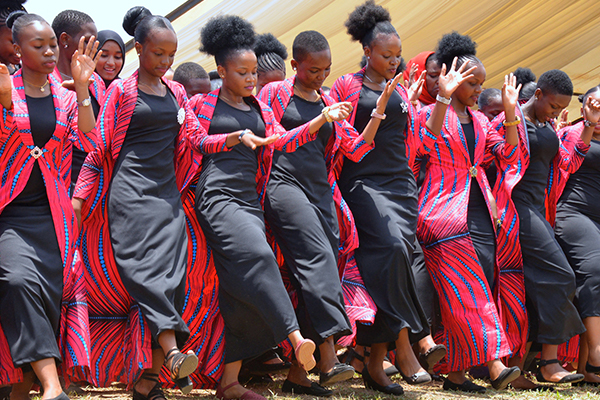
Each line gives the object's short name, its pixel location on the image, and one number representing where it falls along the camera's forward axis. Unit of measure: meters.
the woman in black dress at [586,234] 11.84
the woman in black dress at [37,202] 7.33
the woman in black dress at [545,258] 11.25
